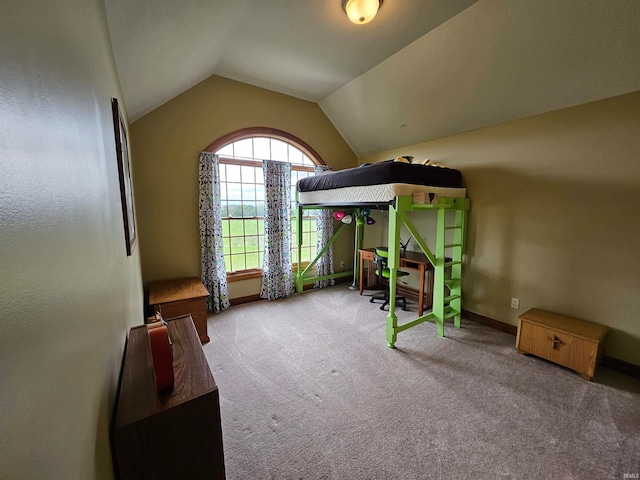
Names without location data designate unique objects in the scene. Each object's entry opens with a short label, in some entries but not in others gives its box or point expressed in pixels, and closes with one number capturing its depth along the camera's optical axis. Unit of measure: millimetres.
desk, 3252
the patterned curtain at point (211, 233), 3268
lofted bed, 2443
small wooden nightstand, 2479
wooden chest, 2092
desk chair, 3488
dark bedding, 2436
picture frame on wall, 1423
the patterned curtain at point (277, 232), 3734
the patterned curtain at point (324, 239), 4344
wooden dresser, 856
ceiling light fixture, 1915
